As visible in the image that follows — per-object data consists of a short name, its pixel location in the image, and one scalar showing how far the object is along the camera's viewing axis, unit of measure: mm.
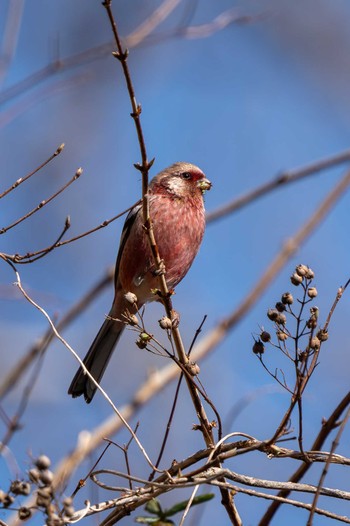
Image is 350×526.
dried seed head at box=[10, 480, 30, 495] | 4793
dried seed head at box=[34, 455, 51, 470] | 4648
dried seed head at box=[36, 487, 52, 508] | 4512
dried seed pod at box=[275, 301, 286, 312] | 6410
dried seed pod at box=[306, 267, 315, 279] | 6559
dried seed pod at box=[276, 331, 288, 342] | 6320
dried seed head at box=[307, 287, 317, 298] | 6413
